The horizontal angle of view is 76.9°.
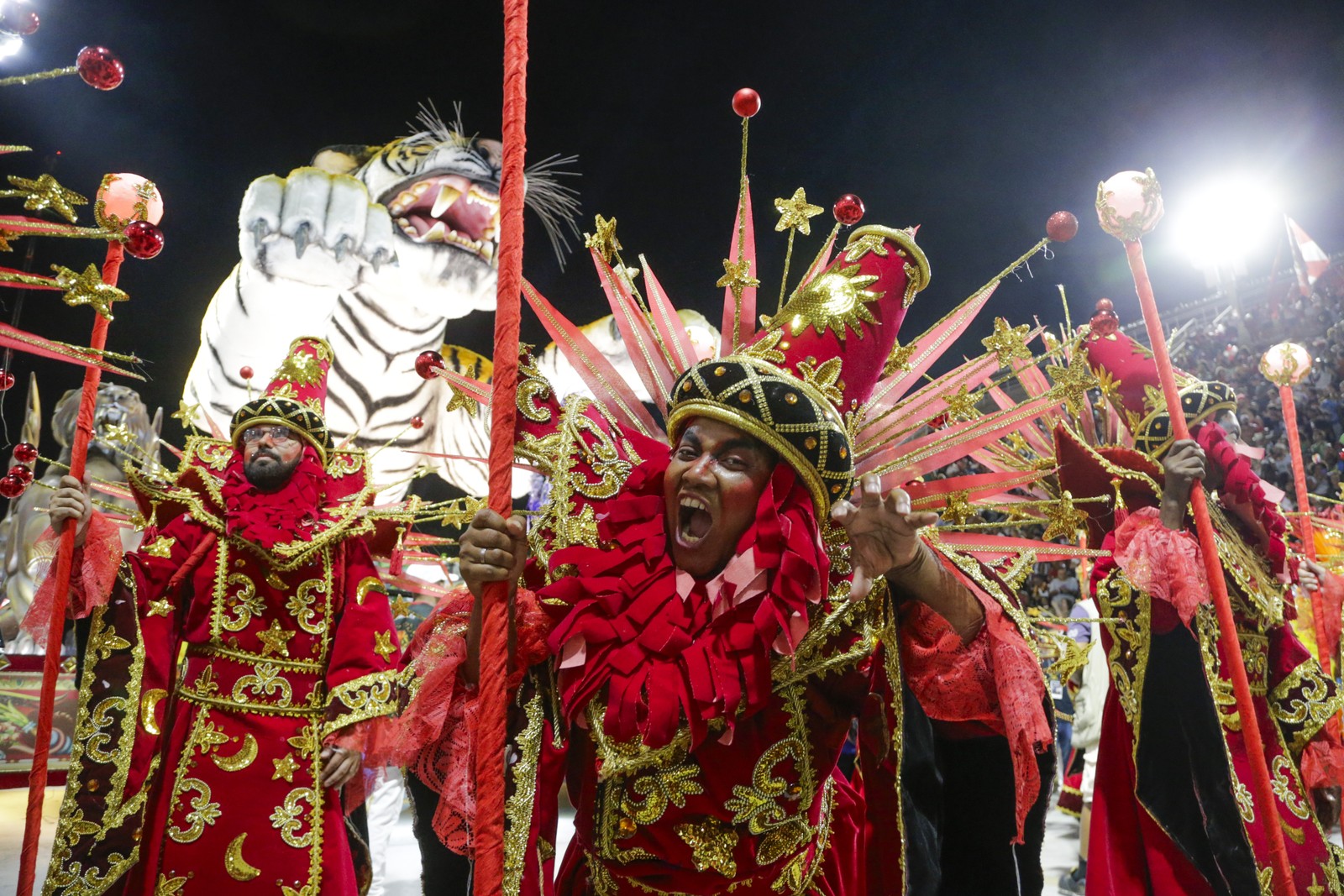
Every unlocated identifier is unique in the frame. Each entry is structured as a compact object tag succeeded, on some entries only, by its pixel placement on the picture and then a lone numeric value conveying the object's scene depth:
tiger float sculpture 5.82
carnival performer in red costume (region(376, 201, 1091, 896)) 1.44
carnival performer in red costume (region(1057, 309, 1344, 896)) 2.62
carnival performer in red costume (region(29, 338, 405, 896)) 2.54
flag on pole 6.62
